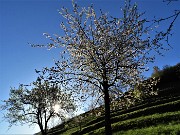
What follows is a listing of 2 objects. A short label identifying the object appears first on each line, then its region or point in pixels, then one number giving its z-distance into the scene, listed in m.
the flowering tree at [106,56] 10.47
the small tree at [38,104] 21.84
